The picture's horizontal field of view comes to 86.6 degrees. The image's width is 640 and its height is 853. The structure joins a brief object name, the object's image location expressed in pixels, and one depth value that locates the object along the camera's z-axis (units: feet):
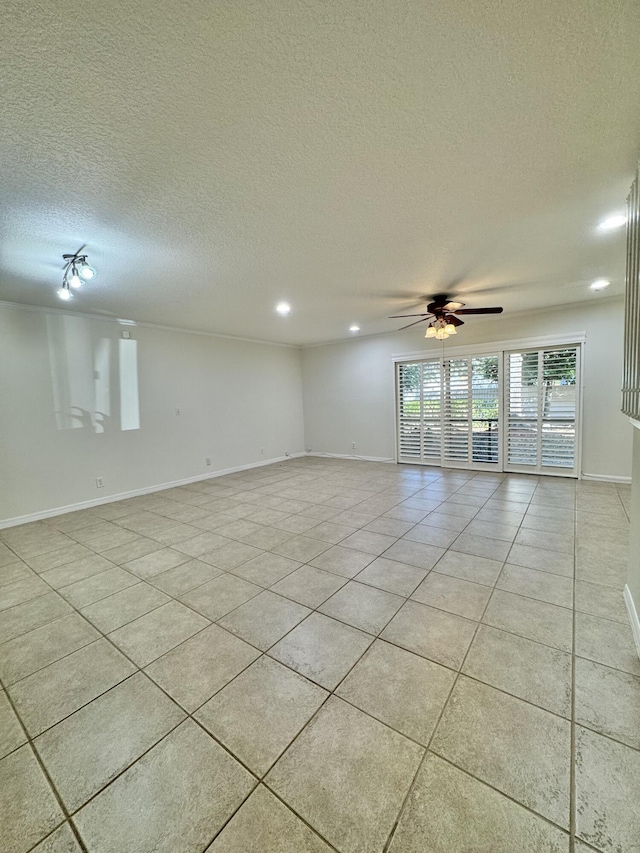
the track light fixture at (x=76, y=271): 8.93
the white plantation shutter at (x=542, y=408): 16.30
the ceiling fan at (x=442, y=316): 13.18
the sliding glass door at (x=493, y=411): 16.51
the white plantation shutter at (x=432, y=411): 19.81
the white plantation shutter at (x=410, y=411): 20.61
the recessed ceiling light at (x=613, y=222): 7.90
